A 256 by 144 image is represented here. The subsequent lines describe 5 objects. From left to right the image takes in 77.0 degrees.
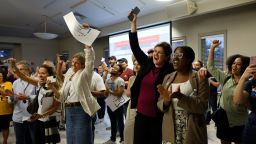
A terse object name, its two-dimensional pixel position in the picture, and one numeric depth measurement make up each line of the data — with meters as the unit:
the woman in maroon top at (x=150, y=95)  1.33
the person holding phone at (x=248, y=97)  1.24
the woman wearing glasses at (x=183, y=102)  1.12
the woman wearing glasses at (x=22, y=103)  2.08
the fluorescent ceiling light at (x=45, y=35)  5.00
